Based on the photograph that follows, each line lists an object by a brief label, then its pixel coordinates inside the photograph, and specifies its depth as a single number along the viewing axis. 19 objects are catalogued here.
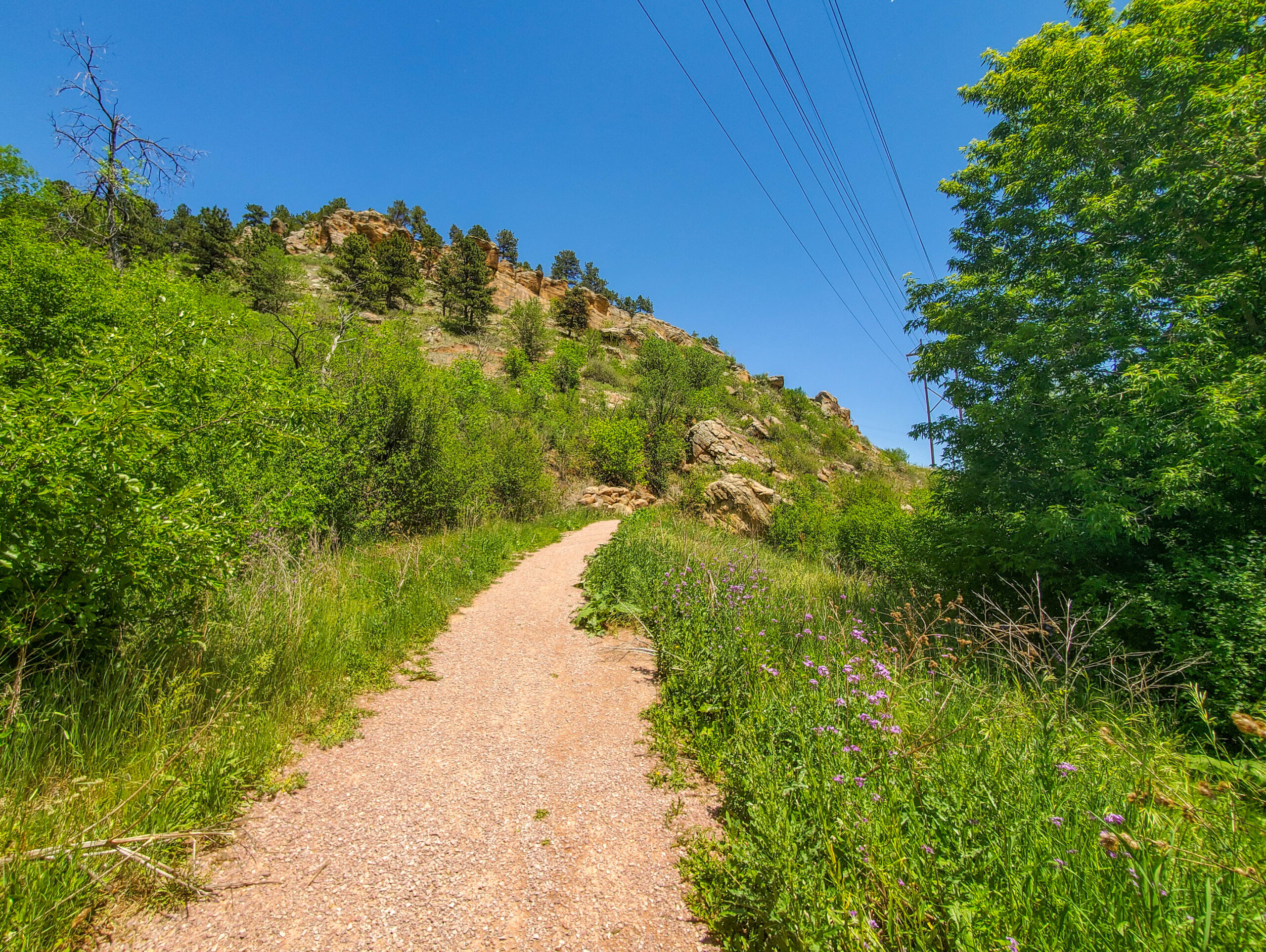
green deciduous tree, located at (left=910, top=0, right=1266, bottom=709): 4.76
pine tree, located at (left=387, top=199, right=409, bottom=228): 59.59
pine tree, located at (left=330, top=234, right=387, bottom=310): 38.81
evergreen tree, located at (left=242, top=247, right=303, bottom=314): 33.91
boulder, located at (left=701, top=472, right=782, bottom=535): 17.66
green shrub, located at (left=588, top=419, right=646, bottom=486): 24.36
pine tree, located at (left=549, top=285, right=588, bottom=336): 53.28
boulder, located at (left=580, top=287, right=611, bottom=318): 57.92
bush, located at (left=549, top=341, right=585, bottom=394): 34.31
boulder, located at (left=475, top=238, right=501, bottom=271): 59.91
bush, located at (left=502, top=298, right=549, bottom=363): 39.74
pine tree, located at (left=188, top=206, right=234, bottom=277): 35.94
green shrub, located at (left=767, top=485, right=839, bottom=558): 16.31
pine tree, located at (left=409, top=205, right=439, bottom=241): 56.06
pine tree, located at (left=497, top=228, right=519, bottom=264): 63.09
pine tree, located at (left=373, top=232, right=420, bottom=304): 40.97
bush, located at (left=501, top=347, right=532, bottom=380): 34.03
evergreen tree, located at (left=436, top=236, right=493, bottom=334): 43.28
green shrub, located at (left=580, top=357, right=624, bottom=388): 38.41
